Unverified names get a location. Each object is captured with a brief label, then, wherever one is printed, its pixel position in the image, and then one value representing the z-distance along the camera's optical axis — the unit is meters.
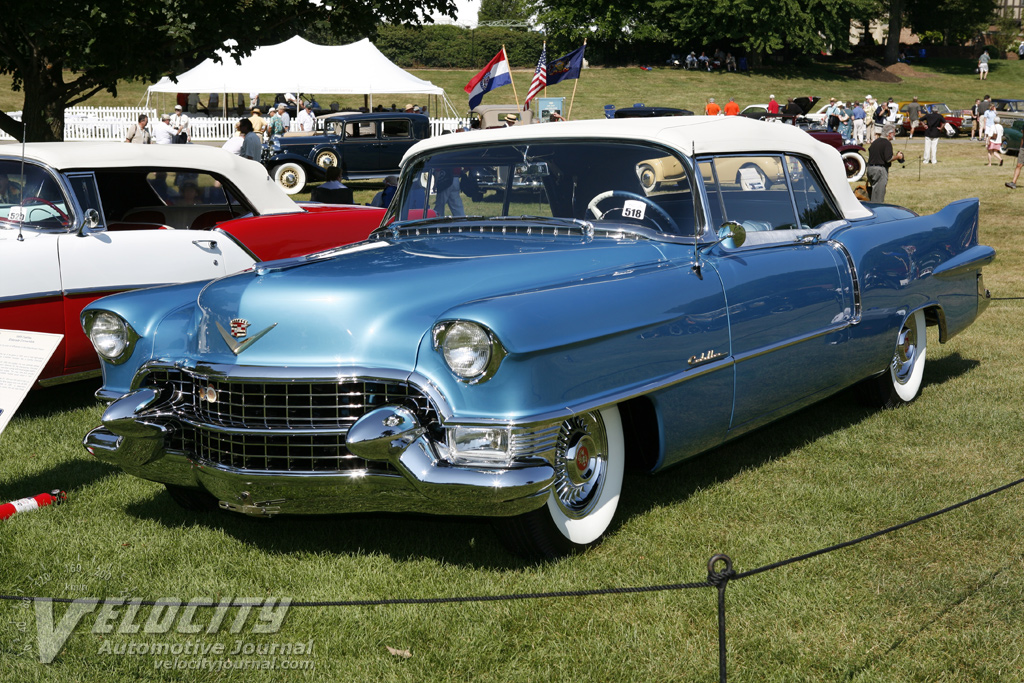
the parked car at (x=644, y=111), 29.36
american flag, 20.67
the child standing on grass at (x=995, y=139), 24.02
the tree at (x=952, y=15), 66.06
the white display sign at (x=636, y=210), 4.35
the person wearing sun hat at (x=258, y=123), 24.89
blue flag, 22.50
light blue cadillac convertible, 3.22
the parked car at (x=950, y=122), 35.78
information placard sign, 3.94
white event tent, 23.72
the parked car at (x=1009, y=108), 28.89
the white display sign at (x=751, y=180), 4.77
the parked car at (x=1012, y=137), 26.28
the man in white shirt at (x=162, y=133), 22.78
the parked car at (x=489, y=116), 31.24
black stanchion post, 2.49
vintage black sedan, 21.89
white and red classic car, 5.94
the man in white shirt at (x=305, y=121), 27.45
